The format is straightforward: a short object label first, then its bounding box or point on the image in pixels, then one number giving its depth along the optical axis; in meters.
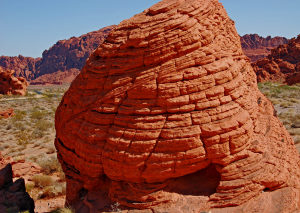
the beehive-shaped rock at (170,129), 4.89
